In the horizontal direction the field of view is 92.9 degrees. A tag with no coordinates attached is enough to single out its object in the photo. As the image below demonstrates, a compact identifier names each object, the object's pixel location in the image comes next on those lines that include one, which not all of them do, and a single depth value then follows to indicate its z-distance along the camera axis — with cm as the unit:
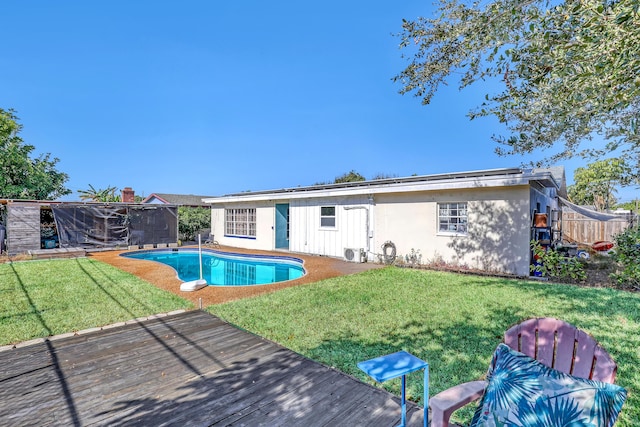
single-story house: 859
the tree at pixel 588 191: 2598
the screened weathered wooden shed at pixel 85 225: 1345
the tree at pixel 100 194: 2330
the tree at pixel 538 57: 265
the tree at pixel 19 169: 1808
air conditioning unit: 1148
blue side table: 214
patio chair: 184
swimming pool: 1061
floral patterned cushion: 155
